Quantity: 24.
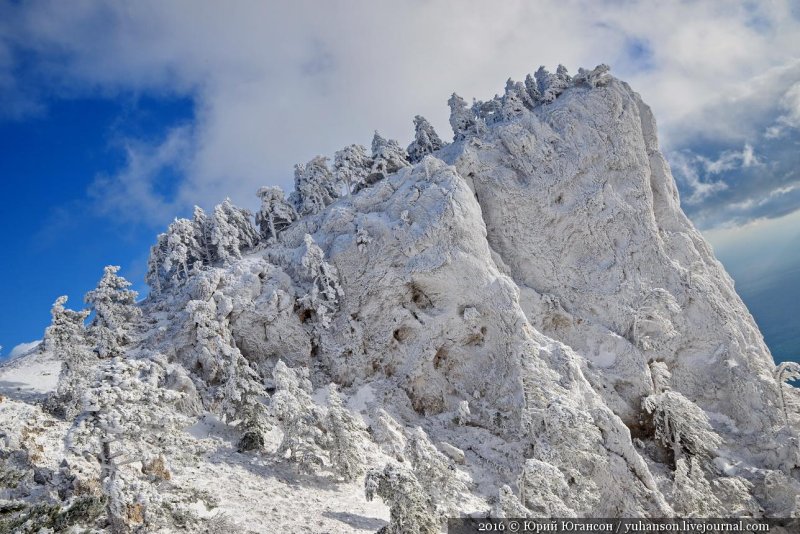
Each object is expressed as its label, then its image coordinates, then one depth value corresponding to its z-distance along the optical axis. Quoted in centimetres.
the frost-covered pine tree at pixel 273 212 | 5147
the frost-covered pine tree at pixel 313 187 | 5350
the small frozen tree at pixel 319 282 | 3788
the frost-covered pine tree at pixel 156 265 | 4572
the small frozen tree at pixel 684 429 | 3331
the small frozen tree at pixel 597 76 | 5275
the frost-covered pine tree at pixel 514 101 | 5419
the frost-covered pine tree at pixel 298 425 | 2520
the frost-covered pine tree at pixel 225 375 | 2680
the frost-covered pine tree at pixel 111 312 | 3228
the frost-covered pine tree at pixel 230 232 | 4472
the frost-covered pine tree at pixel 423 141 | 6109
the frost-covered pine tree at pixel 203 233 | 4703
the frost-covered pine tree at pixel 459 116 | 5984
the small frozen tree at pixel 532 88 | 5874
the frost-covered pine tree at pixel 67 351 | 2555
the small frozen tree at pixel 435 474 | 2425
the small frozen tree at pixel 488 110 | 5972
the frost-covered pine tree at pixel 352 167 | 5475
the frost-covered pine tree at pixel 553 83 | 5641
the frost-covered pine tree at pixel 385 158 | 5547
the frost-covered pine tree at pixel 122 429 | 1580
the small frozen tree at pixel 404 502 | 1978
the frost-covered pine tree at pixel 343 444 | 2534
